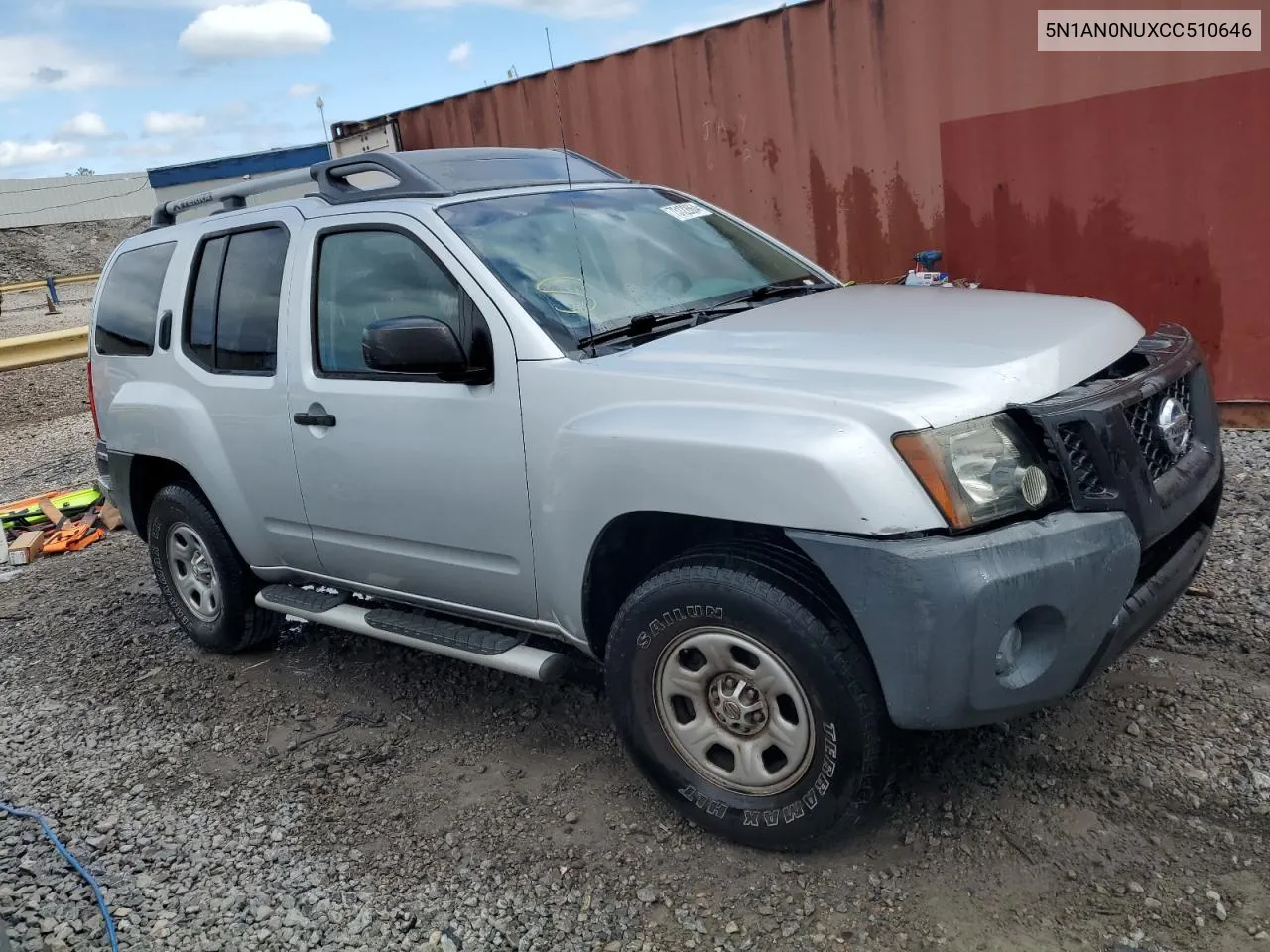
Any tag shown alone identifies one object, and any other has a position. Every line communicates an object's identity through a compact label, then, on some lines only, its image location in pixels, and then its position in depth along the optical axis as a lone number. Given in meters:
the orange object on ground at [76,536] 6.67
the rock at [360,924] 2.66
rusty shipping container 5.90
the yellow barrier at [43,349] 10.29
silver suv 2.35
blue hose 2.74
